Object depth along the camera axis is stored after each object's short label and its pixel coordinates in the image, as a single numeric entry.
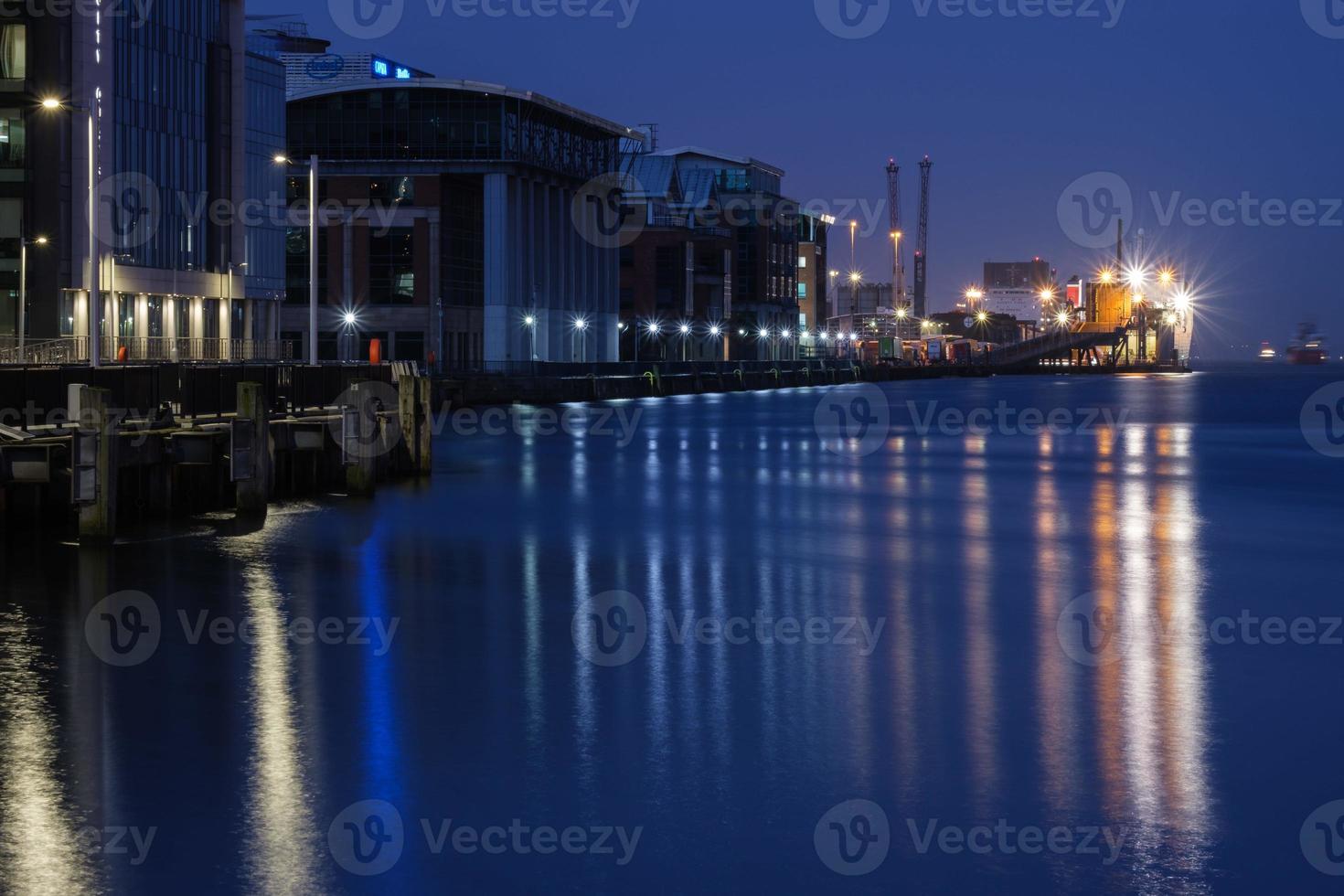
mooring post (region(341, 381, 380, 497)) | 43.81
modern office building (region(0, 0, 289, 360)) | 82.00
